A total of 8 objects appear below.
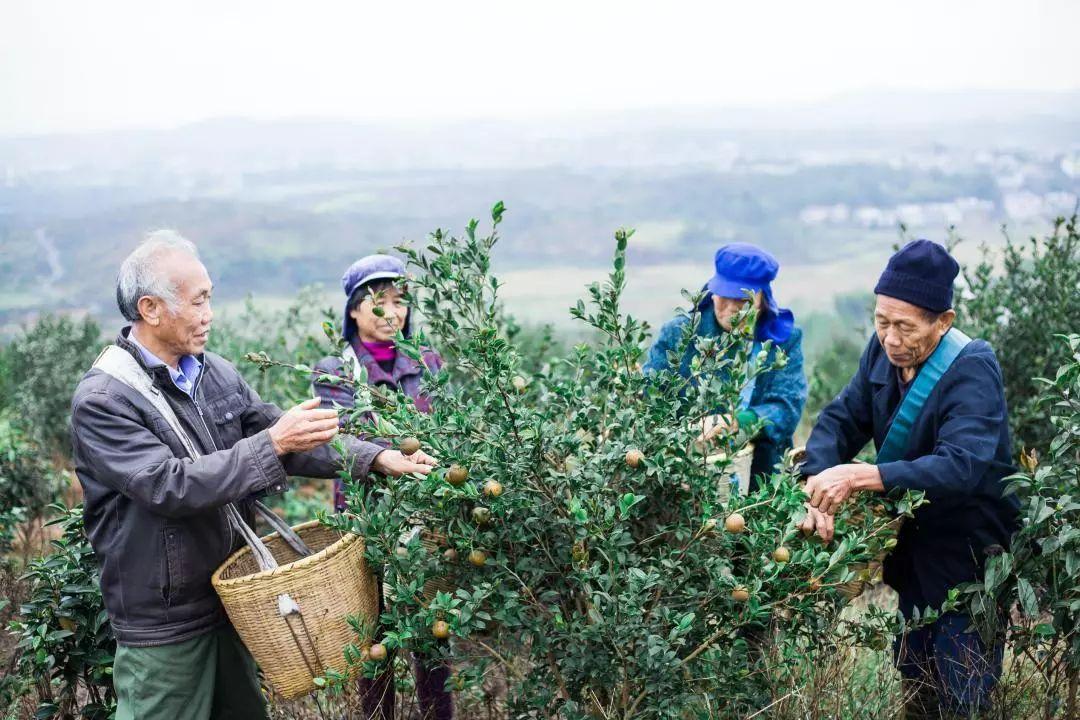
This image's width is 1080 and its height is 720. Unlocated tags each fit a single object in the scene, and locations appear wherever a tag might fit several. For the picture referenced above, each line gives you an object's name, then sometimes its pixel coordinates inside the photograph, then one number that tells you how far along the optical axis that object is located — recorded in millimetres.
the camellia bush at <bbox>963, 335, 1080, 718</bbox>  2385
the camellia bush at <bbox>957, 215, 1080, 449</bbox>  4418
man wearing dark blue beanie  2408
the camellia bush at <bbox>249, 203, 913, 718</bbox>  2215
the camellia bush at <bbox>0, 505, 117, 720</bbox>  2725
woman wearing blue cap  3137
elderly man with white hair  2246
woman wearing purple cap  3070
